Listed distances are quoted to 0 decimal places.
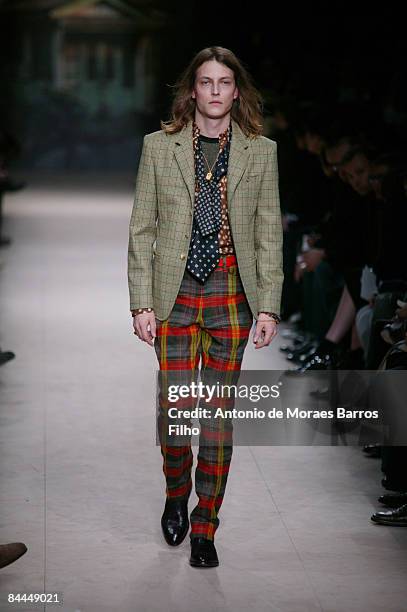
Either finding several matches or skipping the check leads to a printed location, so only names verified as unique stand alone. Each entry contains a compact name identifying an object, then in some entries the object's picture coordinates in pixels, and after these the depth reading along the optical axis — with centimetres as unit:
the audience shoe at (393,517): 780
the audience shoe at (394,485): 829
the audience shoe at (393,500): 816
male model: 678
